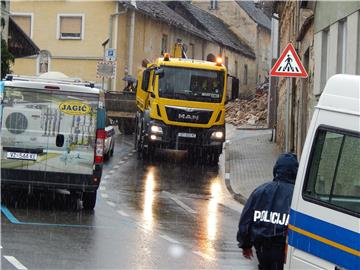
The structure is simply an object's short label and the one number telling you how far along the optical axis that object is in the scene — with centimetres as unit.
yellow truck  2456
